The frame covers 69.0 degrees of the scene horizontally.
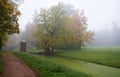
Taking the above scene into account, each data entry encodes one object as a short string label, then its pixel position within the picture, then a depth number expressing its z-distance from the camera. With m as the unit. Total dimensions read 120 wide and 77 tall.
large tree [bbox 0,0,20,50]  8.60
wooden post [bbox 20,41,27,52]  20.38
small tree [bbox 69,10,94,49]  22.51
